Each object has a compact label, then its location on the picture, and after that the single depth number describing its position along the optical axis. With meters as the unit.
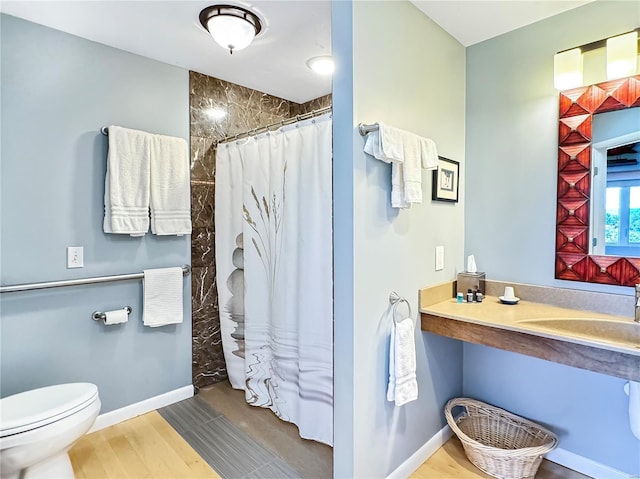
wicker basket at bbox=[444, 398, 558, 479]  1.67
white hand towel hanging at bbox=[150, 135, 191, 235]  2.25
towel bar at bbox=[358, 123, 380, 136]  1.44
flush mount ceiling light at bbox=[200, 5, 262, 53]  1.74
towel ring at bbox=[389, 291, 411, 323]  1.65
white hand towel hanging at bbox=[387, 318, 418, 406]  1.58
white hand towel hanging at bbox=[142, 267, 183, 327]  2.27
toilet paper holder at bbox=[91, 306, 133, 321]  2.10
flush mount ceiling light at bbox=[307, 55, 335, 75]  2.29
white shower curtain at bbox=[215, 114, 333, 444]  1.99
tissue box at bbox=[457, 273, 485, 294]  2.02
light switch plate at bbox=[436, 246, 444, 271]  1.96
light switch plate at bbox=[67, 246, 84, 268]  2.01
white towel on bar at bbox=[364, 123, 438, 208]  1.45
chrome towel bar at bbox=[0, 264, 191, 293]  1.80
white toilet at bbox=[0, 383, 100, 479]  1.42
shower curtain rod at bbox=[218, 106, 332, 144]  1.97
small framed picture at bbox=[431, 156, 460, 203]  1.93
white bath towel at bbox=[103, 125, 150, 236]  2.07
